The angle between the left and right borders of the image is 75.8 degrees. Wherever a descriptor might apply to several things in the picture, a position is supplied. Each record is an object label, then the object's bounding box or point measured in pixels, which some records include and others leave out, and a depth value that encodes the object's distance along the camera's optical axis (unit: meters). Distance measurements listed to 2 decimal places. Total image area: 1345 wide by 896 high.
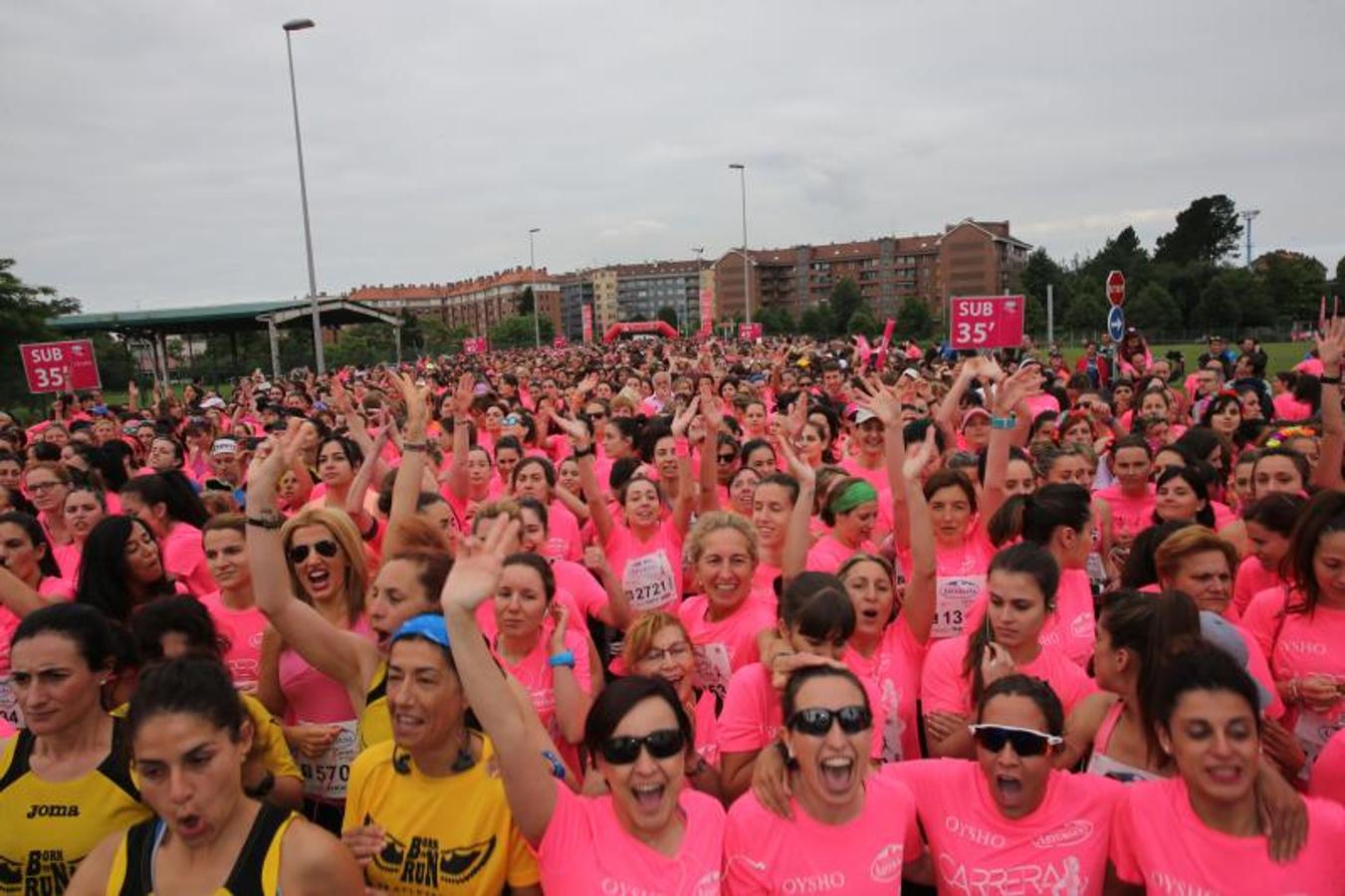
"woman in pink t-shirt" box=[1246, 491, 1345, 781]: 3.34
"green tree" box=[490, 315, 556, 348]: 90.38
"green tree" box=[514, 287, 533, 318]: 132.46
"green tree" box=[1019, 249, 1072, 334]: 57.59
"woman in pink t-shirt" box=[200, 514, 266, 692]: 4.03
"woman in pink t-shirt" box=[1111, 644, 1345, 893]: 2.38
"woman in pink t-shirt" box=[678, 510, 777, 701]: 4.08
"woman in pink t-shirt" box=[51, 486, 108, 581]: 5.67
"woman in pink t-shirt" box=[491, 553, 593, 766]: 3.67
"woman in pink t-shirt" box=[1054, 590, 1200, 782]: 2.91
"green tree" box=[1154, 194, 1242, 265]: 80.81
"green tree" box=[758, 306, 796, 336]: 89.19
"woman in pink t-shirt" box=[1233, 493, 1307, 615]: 4.21
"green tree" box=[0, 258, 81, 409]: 29.06
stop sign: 12.28
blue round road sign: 12.32
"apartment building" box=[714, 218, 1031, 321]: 120.62
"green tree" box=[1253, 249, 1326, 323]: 56.91
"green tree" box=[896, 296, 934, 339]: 65.94
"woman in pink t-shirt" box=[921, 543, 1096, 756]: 3.44
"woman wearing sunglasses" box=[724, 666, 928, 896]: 2.61
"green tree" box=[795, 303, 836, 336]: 83.12
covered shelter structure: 31.67
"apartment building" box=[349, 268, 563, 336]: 158.62
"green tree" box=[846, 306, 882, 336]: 68.78
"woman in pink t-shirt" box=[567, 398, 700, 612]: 5.30
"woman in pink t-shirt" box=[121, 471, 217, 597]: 5.23
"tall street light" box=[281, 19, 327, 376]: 22.69
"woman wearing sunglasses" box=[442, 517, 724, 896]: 2.49
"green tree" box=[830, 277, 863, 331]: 84.06
